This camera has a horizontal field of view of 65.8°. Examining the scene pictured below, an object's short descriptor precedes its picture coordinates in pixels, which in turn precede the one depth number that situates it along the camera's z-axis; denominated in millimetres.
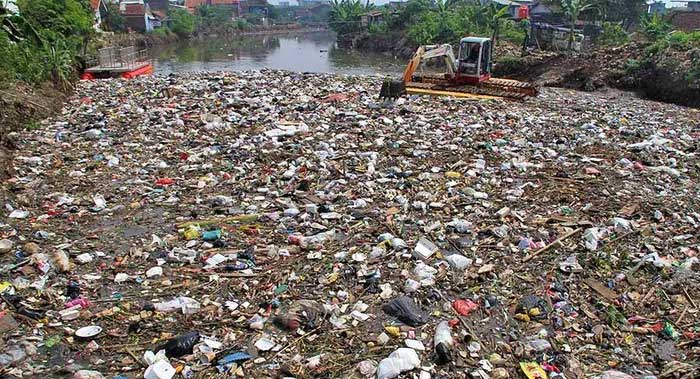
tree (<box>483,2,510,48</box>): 24328
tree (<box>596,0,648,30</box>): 27719
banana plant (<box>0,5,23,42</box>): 10477
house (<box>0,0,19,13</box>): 11331
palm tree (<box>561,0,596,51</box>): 19969
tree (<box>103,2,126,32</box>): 38003
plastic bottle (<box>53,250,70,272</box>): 3683
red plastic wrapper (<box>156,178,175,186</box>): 5504
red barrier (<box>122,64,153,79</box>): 14656
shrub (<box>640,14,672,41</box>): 19750
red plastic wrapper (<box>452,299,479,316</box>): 3268
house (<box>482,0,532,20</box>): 32406
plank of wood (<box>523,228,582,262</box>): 3967
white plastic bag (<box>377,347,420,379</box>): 2664
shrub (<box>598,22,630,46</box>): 21334
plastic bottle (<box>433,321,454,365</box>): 2785
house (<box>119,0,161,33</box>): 39281
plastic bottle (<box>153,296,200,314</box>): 3253
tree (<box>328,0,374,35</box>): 41719
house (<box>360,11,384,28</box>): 40656
